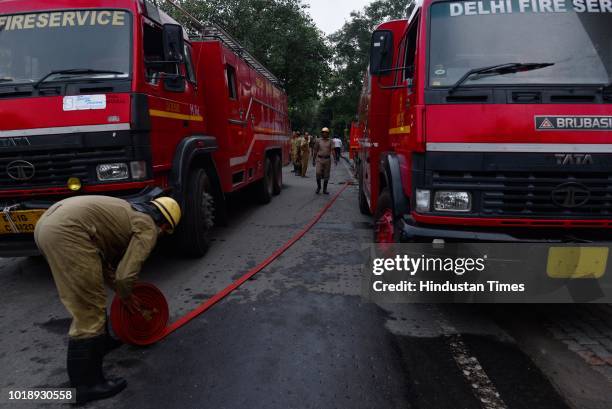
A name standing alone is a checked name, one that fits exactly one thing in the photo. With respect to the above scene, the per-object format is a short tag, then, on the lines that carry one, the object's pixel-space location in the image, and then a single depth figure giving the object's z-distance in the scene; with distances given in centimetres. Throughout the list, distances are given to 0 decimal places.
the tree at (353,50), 3938
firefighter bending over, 243
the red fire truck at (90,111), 398
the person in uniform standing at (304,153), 1639
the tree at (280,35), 2248
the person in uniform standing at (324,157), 1093
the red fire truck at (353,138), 1738
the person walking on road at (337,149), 2206
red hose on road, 340
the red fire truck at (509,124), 307
